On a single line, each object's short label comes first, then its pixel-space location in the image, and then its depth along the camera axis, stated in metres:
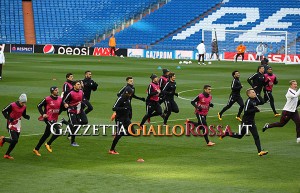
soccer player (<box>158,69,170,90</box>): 27.42
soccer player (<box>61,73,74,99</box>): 23.64
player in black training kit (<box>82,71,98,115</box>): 26.85
